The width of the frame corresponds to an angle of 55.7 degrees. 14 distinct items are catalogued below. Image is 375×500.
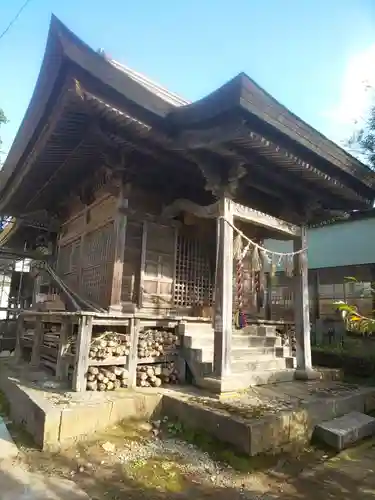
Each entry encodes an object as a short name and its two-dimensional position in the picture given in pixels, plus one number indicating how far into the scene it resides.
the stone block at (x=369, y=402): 5.89
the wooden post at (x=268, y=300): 9.96
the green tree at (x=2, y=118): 18.36
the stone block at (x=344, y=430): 4.41
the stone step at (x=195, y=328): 6.37
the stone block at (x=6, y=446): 3.76
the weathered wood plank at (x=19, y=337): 8.10
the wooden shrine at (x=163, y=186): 4.61
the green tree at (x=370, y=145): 11.80
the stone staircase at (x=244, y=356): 5.70
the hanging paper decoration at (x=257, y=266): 6.02
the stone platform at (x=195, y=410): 3.95
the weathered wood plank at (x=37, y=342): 7.12
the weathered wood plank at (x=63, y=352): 5.68
